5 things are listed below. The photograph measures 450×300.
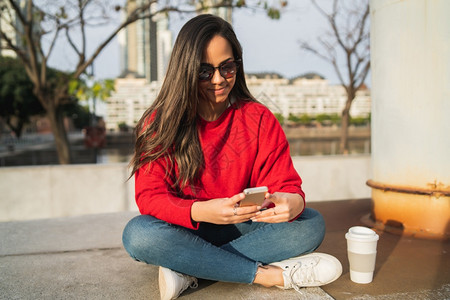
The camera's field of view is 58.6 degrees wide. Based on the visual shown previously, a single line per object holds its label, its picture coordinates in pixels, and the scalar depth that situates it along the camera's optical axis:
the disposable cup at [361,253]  1.80
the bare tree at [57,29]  6.79
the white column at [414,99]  2.55
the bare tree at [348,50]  9.93
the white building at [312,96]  123.31
